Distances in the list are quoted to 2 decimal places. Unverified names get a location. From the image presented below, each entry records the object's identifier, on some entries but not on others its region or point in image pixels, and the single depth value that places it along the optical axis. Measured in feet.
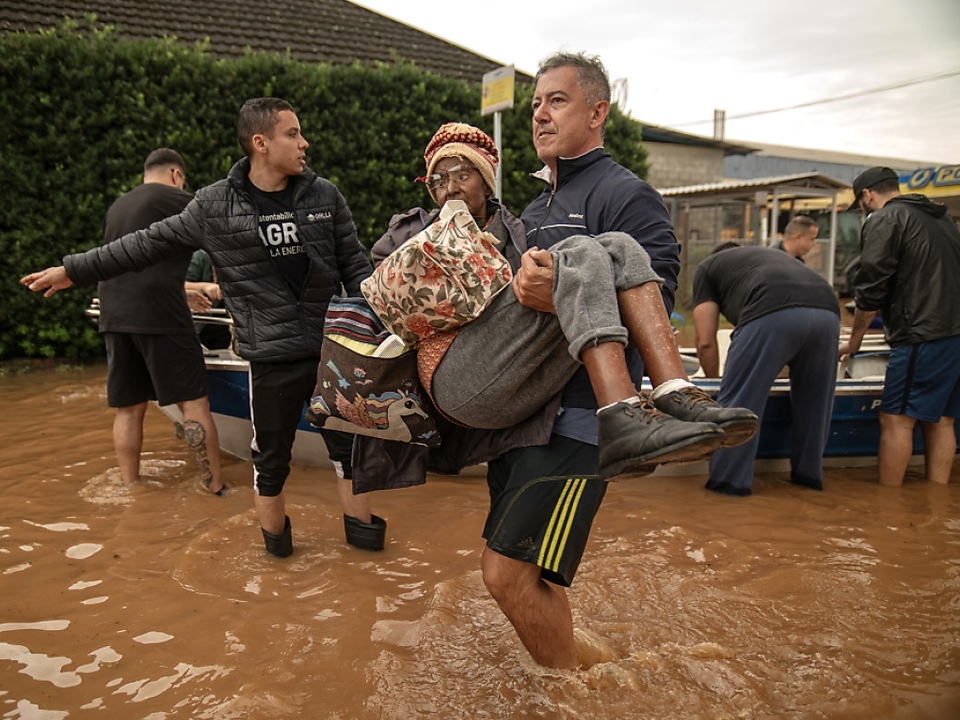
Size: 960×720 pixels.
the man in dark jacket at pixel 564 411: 7.46
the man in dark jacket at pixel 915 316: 16.44
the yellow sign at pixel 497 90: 23.53
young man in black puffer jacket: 11.60
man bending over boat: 15.87
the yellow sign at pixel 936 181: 51.52
